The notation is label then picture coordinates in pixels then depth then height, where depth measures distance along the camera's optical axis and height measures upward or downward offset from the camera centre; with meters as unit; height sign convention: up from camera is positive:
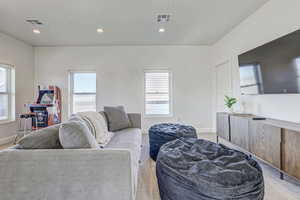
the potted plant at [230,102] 2.82 -0.06
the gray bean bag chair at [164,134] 2.21 -0.60
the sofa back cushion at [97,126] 1.74 -0.37
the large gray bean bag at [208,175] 0.99 -0.61
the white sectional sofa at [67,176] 0.99 -0.58
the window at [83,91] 4.09 +0.28
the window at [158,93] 4.11 +0.21
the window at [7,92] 3.29 +0.19
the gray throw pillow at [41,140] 1.11 -0.35
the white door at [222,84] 3.45 +0.44
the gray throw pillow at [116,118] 2.46 -0.36
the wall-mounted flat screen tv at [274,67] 1.78 +0.51
